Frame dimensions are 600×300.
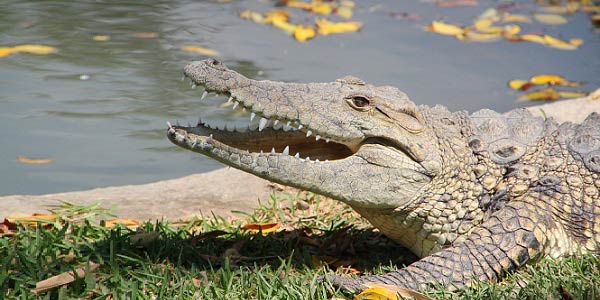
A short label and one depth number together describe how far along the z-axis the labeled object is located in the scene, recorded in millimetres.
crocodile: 7645
